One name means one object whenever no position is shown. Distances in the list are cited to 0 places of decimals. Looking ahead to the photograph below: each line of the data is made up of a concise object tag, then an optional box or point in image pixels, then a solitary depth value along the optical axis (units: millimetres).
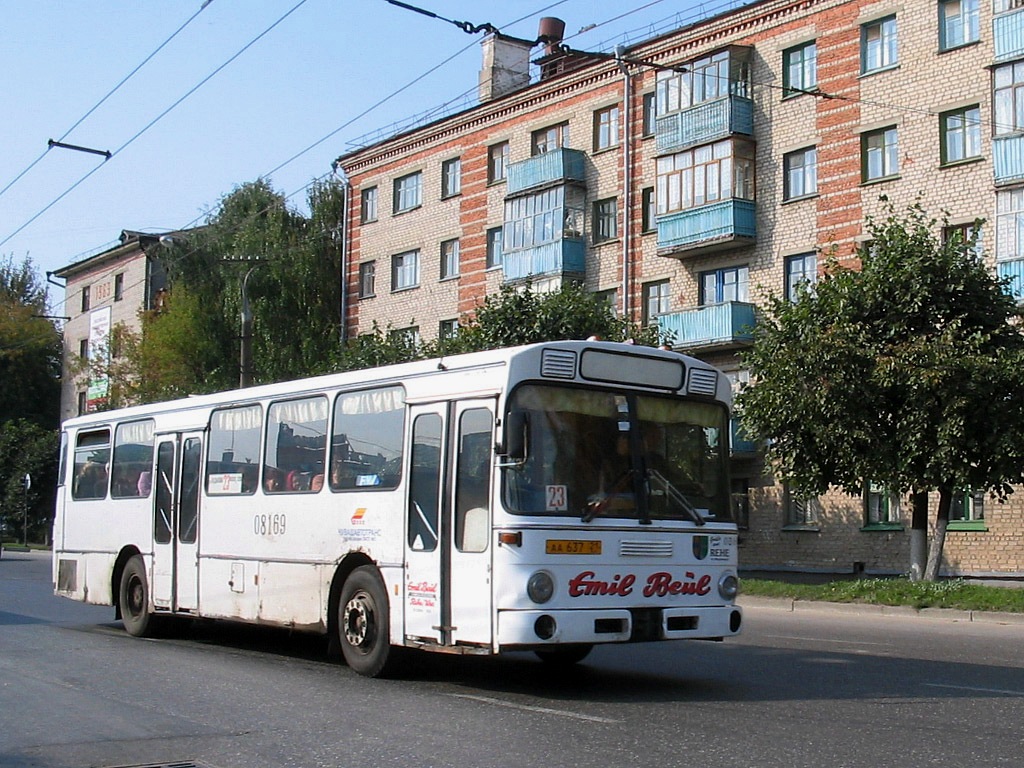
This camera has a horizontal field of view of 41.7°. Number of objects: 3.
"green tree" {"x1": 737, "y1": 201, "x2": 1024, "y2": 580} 23141
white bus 10008
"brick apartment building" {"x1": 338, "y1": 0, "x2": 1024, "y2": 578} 30891
